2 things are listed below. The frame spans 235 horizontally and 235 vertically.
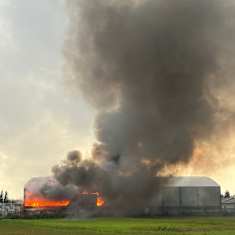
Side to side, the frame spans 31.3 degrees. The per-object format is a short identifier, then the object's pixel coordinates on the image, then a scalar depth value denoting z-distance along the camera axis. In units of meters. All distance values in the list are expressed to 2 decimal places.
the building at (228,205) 112.94
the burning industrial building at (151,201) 90.81
